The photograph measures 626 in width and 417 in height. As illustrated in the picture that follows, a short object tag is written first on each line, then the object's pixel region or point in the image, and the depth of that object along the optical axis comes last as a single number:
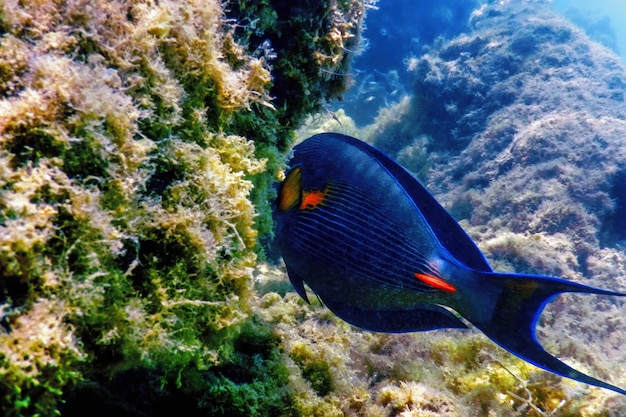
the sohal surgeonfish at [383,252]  0.39
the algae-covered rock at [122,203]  0.29
